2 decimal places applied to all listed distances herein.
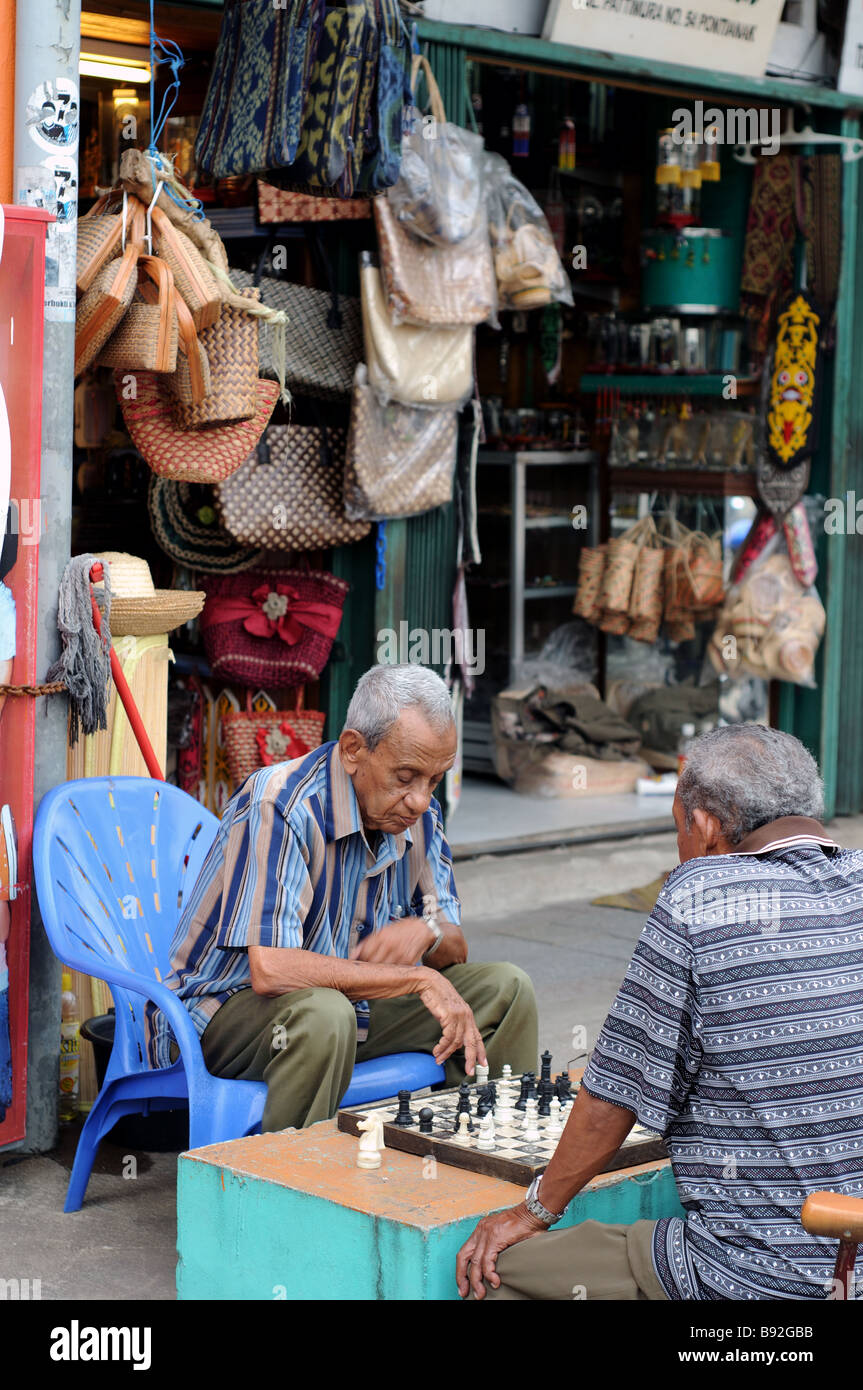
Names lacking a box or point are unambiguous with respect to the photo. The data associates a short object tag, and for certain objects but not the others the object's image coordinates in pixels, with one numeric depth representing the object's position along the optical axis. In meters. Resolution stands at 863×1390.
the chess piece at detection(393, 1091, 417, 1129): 6.77
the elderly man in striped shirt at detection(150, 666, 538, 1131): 7.44
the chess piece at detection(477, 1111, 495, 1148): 6.52
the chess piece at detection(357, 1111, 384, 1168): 6.42
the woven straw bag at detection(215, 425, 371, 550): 12.15
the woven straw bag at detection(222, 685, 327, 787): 12.92
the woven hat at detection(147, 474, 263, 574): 12.35
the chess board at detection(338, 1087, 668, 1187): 6.34
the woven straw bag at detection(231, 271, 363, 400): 12.35
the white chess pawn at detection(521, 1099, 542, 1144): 6.68
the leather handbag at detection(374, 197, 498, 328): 12.43
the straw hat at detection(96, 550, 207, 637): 9.56
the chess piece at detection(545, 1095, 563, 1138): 6.77
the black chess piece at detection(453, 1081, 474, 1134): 6.80
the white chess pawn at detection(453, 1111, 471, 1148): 6.60
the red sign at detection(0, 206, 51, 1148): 8.46
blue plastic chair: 7.55
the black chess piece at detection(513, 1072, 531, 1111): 7.00
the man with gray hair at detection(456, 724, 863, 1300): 5.46
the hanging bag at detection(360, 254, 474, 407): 12.54
